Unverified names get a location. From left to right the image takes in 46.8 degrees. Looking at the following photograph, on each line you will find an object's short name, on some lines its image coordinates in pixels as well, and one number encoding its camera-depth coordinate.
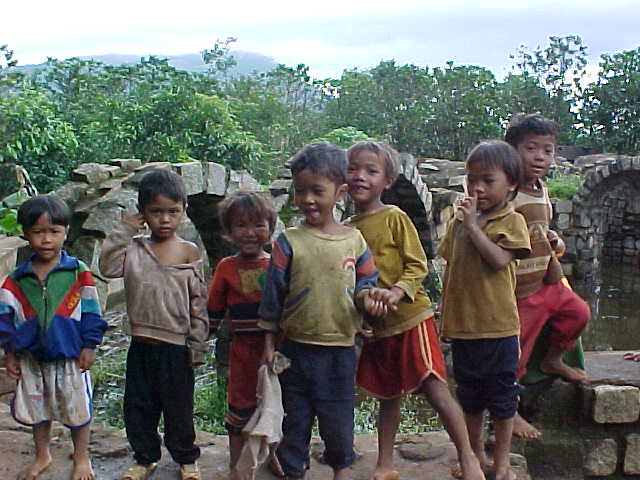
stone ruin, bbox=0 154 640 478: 3.39
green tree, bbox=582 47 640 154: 20.39
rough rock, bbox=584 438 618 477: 3.40
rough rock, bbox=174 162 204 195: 7.05
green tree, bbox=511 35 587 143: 22.22
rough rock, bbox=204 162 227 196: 7.28
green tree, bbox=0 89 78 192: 9.01
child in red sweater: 2.76
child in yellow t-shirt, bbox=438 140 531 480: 2.71
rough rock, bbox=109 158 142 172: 8.08
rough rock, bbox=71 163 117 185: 7.57
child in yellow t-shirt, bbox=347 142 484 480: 2.69
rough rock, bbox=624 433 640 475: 3.40
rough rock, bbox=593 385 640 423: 3.33
